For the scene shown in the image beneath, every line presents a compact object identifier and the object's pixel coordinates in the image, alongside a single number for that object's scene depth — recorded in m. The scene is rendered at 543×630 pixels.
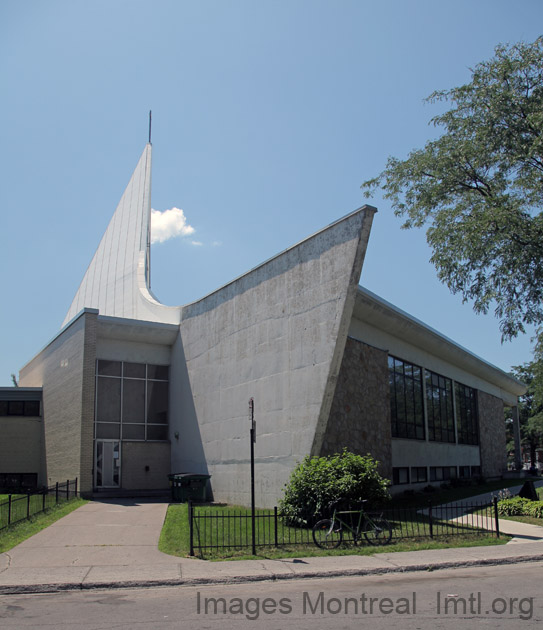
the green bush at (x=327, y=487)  14.48
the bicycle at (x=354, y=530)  12.51
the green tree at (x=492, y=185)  18.25
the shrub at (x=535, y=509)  17.28
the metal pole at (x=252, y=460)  11.71
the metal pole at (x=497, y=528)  13.72
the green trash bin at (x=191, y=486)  21.92
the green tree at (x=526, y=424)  60.99
